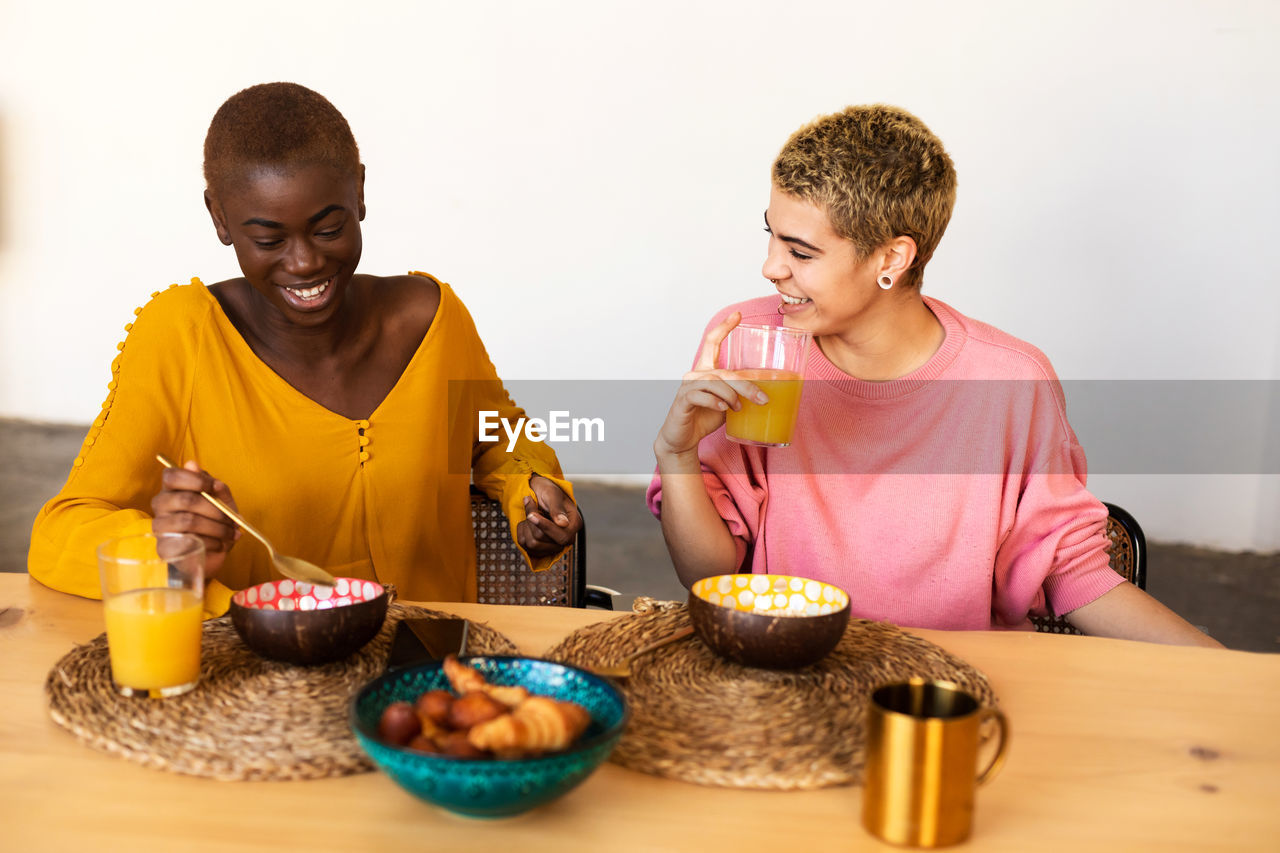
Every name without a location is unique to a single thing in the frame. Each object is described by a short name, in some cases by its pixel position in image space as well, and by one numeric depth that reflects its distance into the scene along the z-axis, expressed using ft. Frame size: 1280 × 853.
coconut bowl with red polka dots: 3.55
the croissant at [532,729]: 2.69
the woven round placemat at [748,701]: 3.12
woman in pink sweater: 5.40
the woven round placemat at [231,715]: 3.09
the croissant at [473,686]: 2.94
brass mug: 2.72
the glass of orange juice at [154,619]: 3.44
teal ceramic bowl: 2.64
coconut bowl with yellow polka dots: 3.56
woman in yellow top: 5.00
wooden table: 2.81
